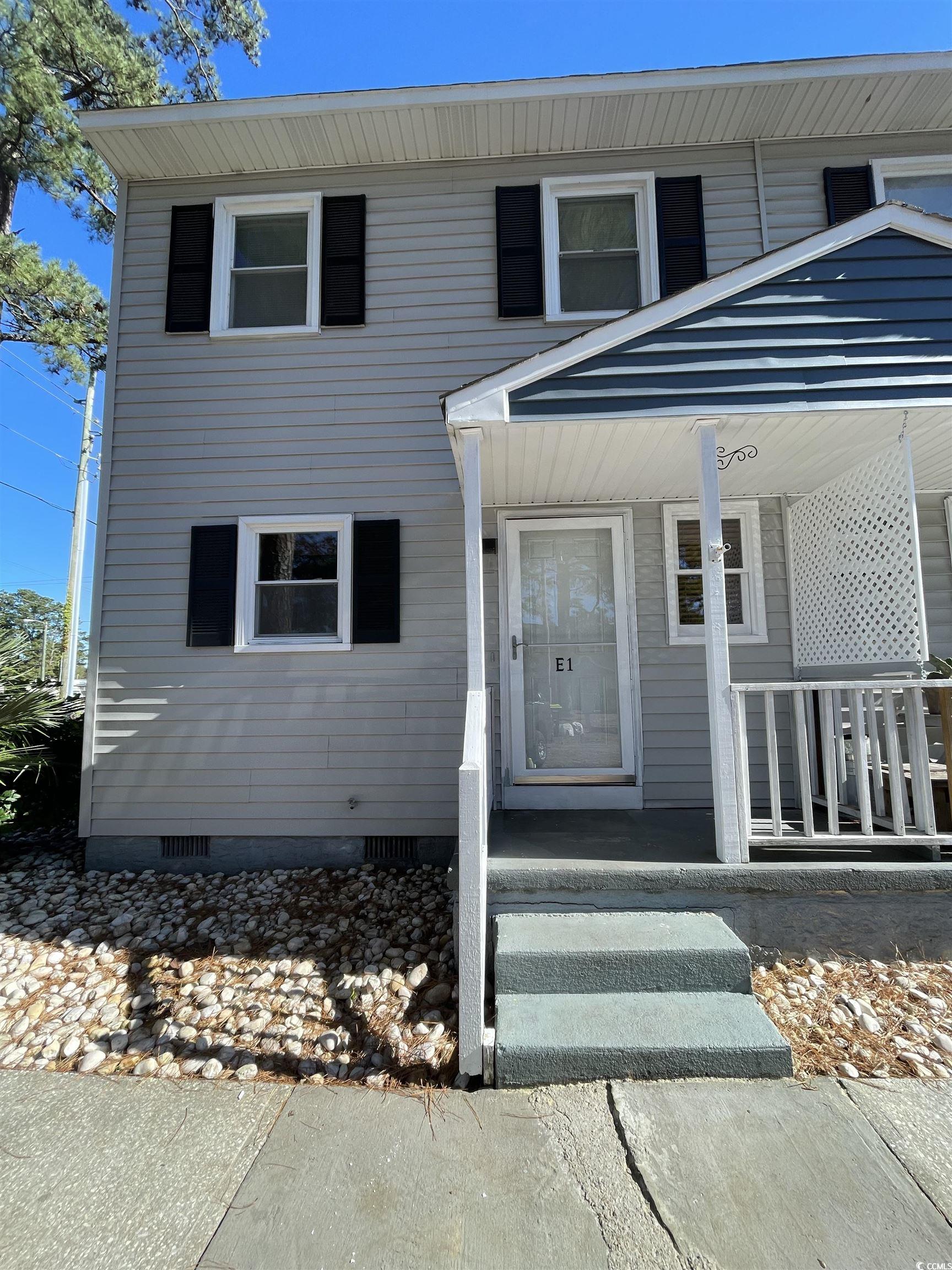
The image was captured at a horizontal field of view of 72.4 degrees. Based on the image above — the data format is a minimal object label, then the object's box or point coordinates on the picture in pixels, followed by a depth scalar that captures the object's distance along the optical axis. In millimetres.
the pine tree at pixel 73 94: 6961
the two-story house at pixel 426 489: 4680
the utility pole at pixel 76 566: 15709
